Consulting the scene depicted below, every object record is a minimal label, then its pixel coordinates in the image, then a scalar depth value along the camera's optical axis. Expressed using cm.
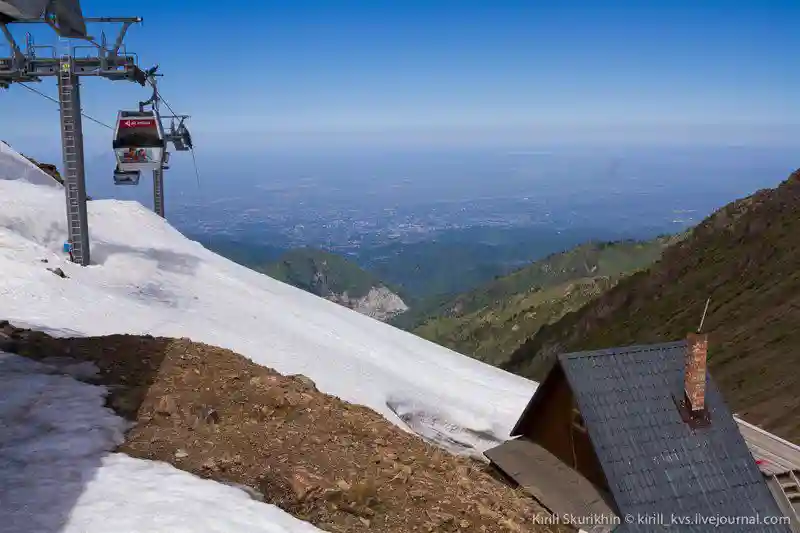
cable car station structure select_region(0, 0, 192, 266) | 1972
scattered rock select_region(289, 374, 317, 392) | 1336
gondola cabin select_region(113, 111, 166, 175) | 2480
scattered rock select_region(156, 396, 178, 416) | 1051
